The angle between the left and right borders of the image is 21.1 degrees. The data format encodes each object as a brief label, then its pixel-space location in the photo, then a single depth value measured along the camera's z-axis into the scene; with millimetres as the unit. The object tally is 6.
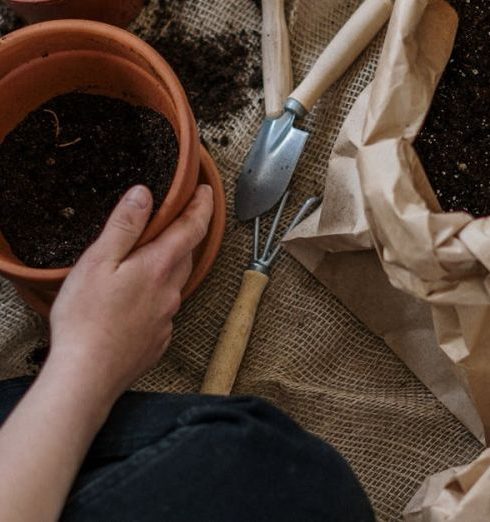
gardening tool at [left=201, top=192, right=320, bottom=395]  1054
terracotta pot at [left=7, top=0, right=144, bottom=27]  1039
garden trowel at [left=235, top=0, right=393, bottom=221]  1056
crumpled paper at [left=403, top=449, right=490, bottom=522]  940
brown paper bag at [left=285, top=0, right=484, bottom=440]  946
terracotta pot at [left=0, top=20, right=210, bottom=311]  960
